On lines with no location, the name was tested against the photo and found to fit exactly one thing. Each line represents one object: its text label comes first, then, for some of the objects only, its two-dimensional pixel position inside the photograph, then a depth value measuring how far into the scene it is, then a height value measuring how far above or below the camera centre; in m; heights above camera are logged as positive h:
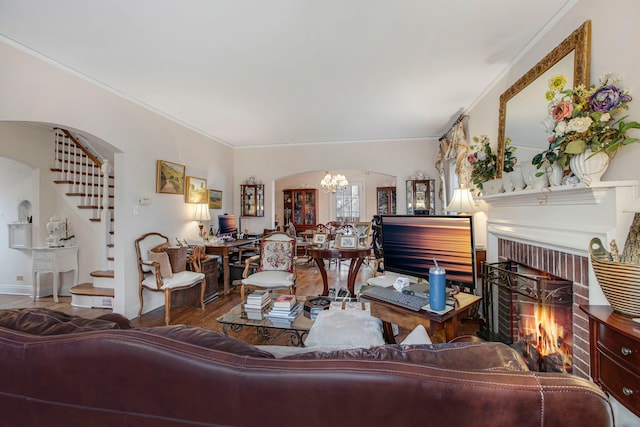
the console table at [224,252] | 4.32 -0.53
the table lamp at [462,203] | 3.34 +0.17
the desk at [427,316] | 1.48 -0.56
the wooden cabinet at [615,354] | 1.14 -0.60
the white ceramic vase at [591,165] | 1.44 +0.26
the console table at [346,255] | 3.69 -0.49
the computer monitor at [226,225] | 5.18 -0.13
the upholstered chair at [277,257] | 3.65 -0.53
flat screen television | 1.64 -0.18
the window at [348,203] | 9.46 +0.48
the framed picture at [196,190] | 4.45 +0.46
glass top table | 2.08 -0.80
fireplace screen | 1.94 -0.78
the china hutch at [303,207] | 9.27 +0.34
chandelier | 7.33 +0.93
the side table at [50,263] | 3.99 -0.64
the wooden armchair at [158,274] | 3.24 -0.68
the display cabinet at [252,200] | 5.99 +0.38
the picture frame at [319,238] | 4.27 -0.32
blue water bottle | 1.47 -0.38
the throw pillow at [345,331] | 1.39 -0.60
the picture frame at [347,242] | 3.80 -0.34
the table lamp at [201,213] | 4.48 +0.08
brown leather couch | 0.59 -0.38
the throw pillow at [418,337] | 1.06 -0.46
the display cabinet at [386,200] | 8.70 +0.55
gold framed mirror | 1.68 +0.96
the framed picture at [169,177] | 3.80 +0.58
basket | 1.18 -0.29
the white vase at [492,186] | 2.48 +0.27
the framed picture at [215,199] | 5.13 +0.35
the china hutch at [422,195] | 5.35 +0.41
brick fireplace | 1.41 -0.08
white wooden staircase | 3.90 +0.47
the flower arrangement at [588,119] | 1.36 +0.50
